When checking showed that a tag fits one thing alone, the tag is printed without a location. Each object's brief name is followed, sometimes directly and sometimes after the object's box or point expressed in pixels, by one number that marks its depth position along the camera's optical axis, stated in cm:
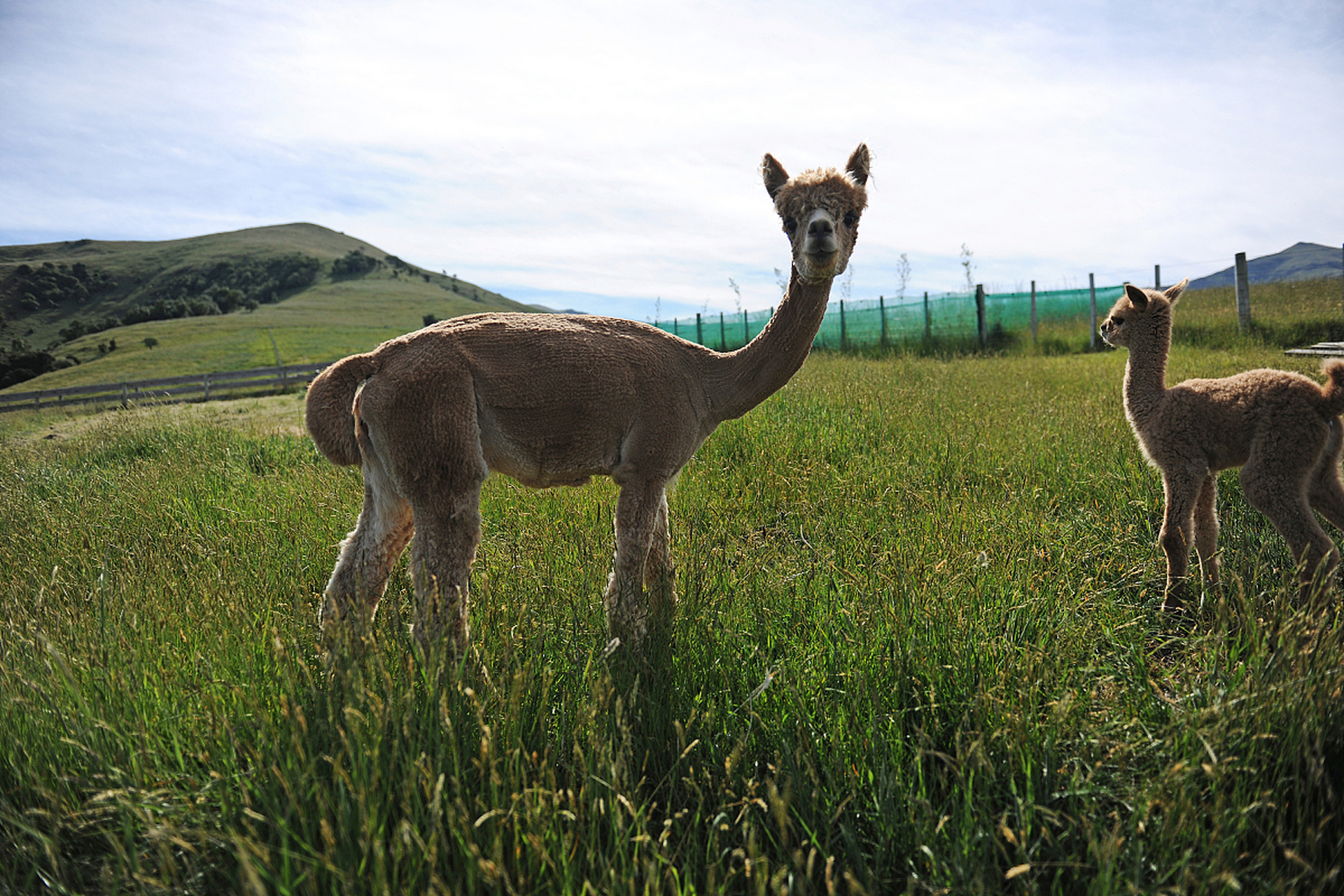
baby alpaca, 269
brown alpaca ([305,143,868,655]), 259
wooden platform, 899
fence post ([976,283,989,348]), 1712
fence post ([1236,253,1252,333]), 1332
